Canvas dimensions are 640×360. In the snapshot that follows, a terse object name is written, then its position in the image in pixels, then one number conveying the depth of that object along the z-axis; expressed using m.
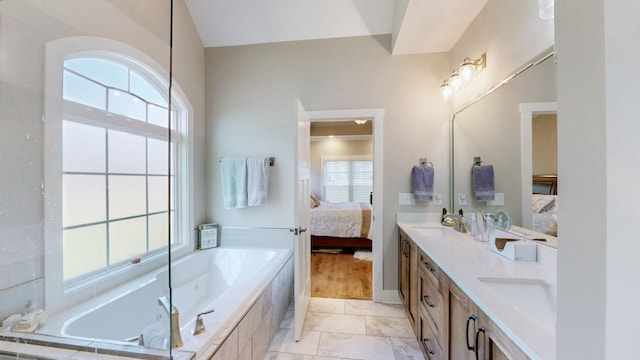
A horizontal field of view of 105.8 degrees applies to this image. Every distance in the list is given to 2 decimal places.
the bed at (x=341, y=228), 4.18
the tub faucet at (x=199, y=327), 1.19
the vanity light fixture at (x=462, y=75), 1.96
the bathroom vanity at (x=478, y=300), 0.77
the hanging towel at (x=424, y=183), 2.46
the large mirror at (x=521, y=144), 1.20
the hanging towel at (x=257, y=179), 2.62
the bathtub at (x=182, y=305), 1.21
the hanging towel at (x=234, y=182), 2.64
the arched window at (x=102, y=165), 1.42
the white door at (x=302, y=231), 1.97
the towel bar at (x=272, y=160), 2.70
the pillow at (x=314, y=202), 4.90
